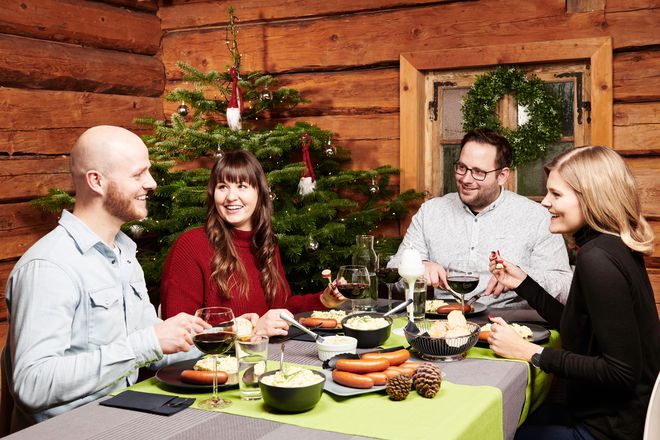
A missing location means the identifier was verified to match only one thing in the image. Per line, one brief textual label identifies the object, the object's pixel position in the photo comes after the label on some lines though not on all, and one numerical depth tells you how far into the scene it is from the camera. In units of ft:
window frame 12.48
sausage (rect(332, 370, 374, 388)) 5.89
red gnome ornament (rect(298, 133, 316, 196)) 13.25
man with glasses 11.23
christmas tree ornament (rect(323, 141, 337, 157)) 13.98
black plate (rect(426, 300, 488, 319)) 9.00
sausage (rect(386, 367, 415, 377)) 6.04
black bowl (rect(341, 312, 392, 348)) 7.34
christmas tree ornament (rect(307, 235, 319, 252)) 12.45
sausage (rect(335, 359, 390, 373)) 6.11
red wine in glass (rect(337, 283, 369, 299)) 8.16
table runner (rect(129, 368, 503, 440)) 5.13
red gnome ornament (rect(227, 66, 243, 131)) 13.71
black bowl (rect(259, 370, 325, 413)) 5.33
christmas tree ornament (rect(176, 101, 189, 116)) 13.58
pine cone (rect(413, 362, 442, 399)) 5.82
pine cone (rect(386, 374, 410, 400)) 5.73
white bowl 6.85
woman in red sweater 9.46
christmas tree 12.93
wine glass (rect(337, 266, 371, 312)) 8.12
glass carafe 9.22
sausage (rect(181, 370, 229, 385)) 5.94
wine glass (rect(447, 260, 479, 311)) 8.55
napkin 5.53
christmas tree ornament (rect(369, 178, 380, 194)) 13.91
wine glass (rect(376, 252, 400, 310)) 8.93
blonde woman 6.68
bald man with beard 5.92
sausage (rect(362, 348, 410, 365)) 6.29
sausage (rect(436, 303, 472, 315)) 9.03
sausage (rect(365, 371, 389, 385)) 6.02
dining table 5.08
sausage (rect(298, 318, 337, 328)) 8.06
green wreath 13.24
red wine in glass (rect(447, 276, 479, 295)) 8.54
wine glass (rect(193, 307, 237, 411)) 5.68
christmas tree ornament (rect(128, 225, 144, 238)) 13.47
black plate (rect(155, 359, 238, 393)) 5.94
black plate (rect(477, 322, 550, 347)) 7.63
